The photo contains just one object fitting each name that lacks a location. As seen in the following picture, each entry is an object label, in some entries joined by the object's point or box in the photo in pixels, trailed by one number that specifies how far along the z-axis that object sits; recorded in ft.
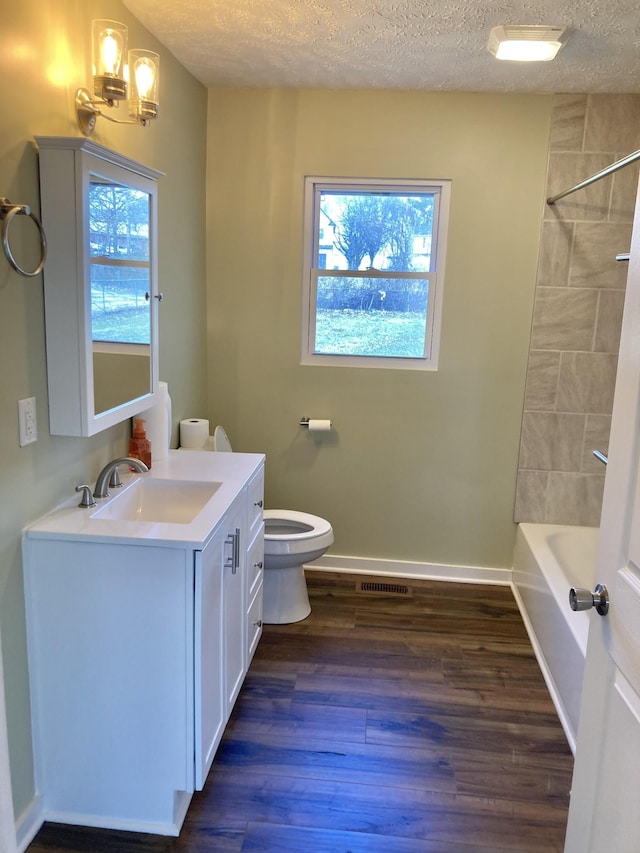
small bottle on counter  7.86
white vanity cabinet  5.77
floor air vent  11.26
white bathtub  7.84
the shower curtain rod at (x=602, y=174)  7.03
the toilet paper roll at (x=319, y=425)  11.23
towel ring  5.02
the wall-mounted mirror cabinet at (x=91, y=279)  5.68
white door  3.97
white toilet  9.52
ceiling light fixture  7.57
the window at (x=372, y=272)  10.94
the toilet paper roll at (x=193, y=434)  9.89
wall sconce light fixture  6.10
